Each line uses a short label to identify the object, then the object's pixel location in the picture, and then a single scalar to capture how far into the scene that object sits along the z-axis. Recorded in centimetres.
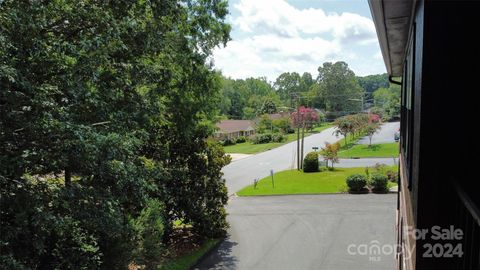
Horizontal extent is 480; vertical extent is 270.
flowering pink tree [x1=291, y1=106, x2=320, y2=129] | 5780
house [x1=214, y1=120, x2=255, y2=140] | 6070
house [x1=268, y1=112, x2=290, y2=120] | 7121
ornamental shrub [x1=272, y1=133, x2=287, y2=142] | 5850
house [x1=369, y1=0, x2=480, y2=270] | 196
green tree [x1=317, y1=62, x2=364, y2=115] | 8969
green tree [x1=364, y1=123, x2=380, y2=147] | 4534
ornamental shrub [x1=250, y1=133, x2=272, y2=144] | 5794
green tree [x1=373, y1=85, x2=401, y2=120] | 7762
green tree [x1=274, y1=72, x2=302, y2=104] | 12256
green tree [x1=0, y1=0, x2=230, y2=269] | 522
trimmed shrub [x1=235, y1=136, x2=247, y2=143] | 6086
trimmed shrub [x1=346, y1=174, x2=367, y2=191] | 2120
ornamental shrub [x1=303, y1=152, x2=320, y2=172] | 2939
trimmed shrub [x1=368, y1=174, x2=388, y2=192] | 2095
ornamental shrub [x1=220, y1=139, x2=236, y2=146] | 5731
